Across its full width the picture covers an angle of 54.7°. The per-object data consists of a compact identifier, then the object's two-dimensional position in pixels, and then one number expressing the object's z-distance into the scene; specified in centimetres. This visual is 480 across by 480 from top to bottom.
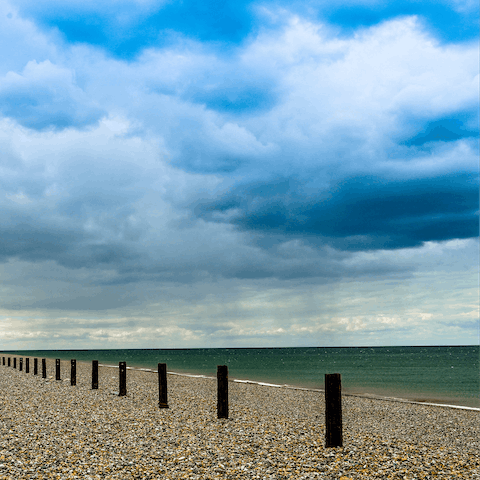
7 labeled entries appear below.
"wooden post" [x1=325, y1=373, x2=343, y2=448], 1054
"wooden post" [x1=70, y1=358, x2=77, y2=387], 2358
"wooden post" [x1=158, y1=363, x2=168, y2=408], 1584
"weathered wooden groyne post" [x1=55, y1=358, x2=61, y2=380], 2715
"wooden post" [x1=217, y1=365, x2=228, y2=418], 1399
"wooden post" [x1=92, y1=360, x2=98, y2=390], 2172
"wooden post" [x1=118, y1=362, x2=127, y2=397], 1864
